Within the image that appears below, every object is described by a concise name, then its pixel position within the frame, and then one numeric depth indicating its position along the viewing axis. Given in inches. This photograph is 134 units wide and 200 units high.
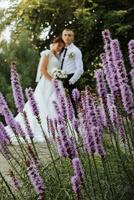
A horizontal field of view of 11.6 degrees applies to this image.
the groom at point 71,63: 438.6
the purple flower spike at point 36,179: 151.1
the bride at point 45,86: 442.5
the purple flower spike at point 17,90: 195.0
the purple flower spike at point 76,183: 153.9
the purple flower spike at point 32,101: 196.7
